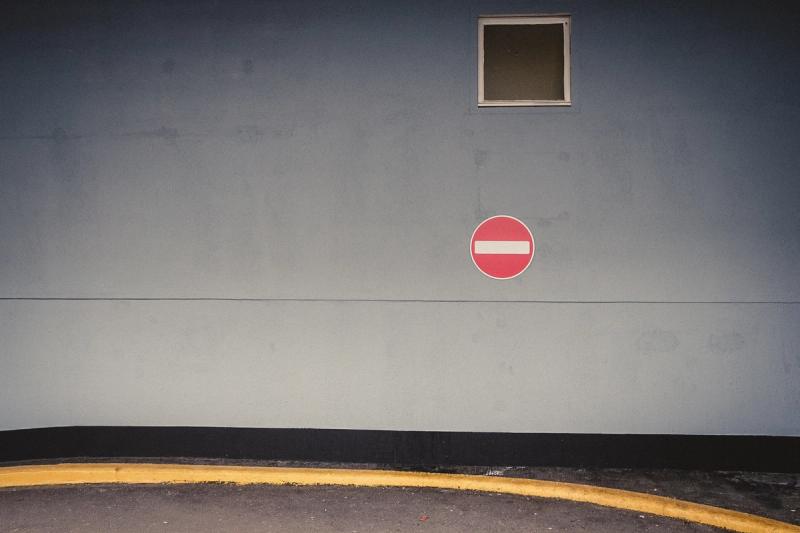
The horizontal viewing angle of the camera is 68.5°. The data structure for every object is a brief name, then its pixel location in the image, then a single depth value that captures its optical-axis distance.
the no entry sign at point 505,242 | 5.07
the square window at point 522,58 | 5.12
